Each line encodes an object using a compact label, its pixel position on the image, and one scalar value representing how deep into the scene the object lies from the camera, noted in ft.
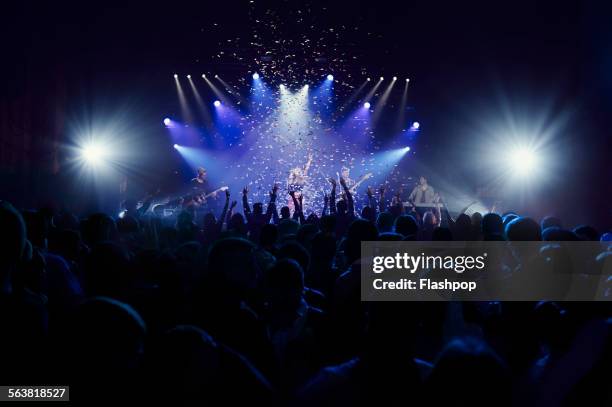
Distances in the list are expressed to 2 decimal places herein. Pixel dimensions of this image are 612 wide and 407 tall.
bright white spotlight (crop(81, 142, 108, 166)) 51.96
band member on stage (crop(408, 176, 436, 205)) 45.11
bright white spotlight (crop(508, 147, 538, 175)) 51.06
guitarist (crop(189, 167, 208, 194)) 45.56
